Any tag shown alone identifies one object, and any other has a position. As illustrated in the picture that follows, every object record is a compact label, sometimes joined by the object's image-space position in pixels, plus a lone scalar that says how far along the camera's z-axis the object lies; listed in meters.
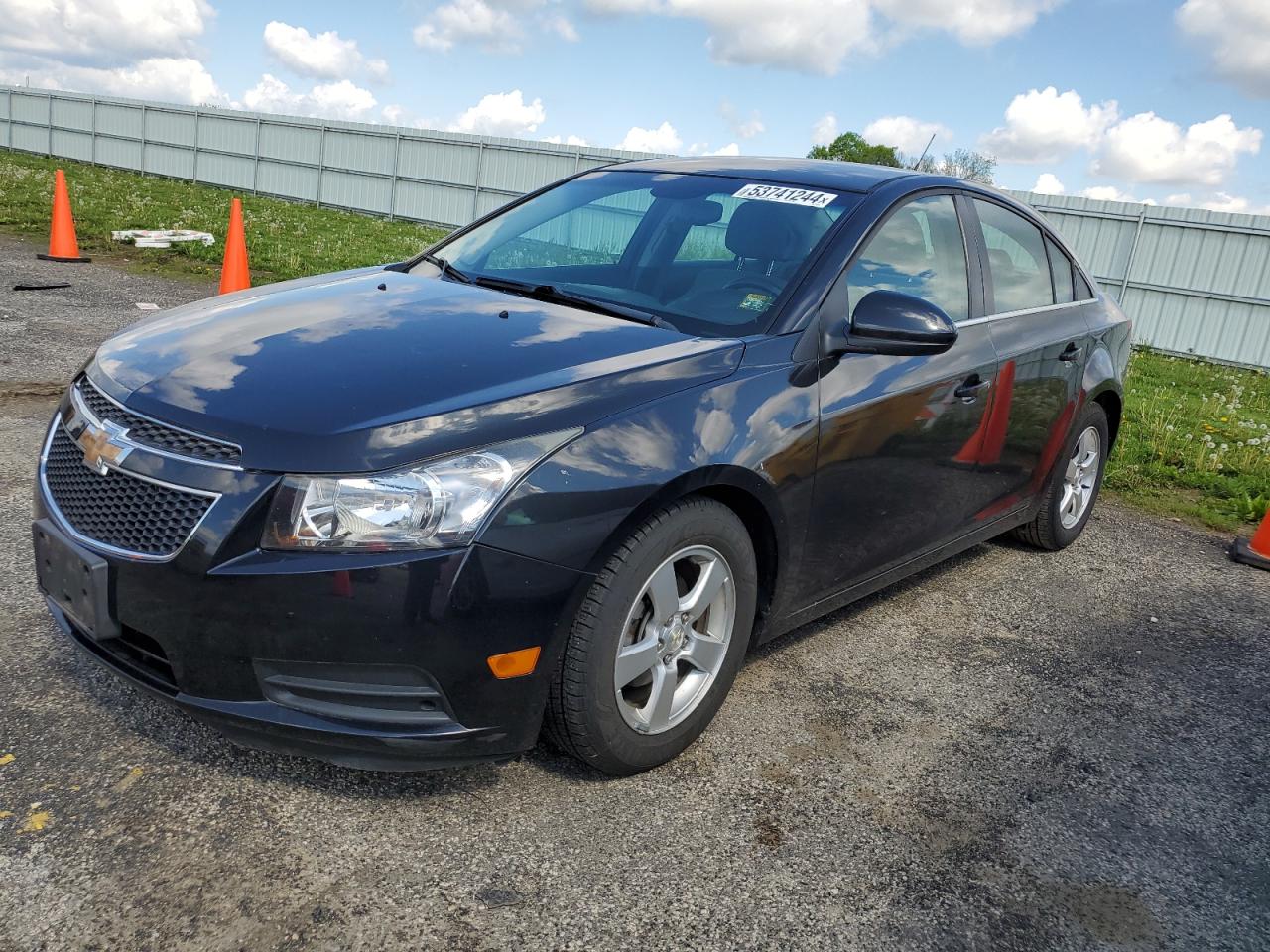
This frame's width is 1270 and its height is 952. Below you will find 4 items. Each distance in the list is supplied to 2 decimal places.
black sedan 2.35
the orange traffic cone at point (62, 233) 11.80
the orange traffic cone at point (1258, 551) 5.48
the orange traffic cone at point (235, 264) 10.27
